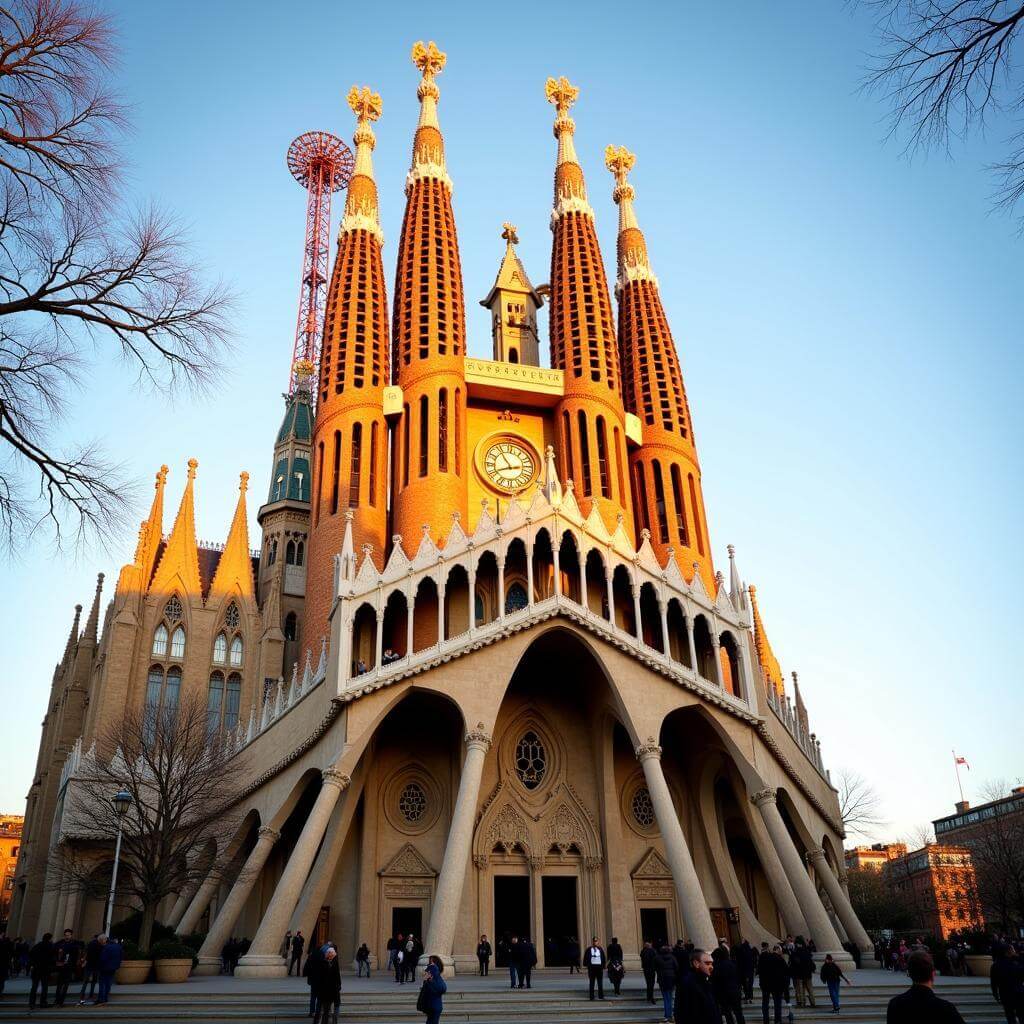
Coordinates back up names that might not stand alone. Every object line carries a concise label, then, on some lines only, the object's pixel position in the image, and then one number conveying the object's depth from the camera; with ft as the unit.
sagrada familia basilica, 99.71
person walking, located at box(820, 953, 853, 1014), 65.26
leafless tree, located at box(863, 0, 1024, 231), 28.60
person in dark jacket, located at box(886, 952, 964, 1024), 18.79
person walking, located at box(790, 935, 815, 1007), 66.33
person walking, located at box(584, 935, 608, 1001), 68.18
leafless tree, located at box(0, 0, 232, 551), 37.58
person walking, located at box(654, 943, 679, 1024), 60.85
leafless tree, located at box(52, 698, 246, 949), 91.81
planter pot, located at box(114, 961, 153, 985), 75.05
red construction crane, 252.42
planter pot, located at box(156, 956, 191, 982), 77.41
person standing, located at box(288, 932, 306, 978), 86.48
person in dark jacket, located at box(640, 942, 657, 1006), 66.39
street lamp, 76.85
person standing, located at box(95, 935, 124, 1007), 60.95
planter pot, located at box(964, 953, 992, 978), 90.63
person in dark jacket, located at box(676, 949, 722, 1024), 25.54
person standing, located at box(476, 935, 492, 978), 90.53
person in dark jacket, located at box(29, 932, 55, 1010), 58.85
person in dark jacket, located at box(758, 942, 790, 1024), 58.23
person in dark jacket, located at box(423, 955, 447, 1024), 43.01
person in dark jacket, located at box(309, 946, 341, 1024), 50.42
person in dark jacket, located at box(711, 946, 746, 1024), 45.44
